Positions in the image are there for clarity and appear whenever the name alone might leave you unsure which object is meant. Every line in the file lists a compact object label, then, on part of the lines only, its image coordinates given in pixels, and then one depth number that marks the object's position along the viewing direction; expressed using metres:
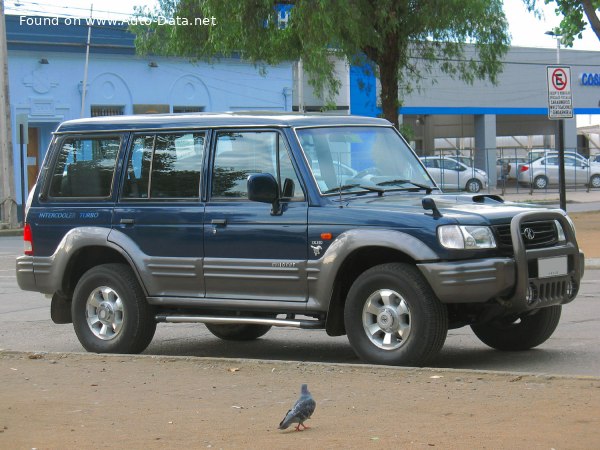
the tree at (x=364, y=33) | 25.47
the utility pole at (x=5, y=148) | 33.00
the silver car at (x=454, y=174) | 48.77
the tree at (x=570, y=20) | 29.20
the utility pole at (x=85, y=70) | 39.69
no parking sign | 19.00
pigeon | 6.47
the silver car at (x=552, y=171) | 51.28
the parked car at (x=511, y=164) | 51.81
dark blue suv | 8.77
